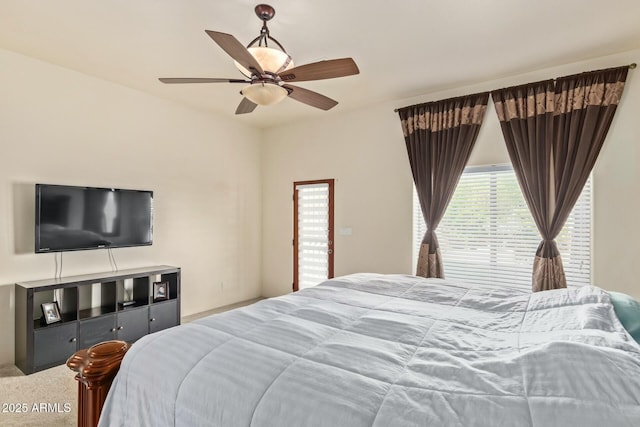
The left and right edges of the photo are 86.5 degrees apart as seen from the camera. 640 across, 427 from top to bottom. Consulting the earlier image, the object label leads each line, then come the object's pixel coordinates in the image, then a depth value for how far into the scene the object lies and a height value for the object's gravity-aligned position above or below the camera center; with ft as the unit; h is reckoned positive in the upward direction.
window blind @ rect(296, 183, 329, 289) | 16.57 -0.91
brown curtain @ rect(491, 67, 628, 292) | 10.37 +2.41
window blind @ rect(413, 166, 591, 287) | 11.00 -0.65
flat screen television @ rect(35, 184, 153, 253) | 10.58 -0.14
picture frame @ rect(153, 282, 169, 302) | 12.98 -2.96
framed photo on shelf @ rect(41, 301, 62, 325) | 10.05 -2.95
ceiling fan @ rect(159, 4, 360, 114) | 7.47 +3.28
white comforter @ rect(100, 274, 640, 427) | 2.94 -1.67
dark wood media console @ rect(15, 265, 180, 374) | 9.75 -3.24
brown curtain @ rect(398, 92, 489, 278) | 12.52 +2.49
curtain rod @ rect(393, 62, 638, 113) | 10.02 +4.44
